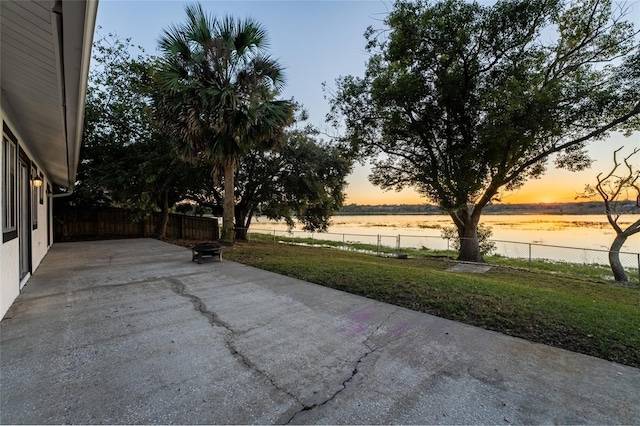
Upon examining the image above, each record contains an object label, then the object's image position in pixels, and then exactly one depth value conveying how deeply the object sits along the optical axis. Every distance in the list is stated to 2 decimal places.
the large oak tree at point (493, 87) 7.23
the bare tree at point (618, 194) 9.11
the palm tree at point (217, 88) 7.34
